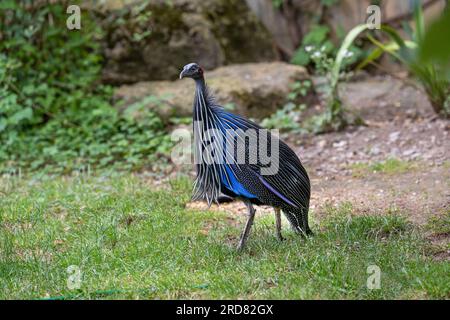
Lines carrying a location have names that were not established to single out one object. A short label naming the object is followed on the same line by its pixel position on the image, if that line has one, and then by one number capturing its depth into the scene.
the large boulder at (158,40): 17.58
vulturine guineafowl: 8.71
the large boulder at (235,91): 16.02
